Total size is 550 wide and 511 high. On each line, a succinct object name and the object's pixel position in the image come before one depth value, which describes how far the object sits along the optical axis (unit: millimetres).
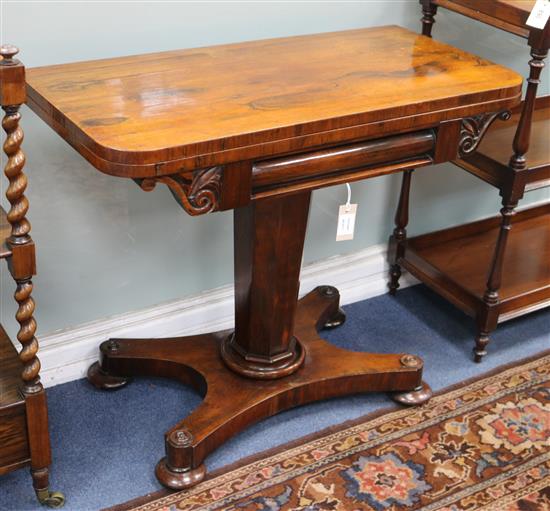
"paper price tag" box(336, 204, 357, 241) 2090
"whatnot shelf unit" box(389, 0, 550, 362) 2213
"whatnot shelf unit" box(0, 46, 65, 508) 1621
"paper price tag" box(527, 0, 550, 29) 2062
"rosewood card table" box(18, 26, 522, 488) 1692
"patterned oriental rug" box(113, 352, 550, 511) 2082
